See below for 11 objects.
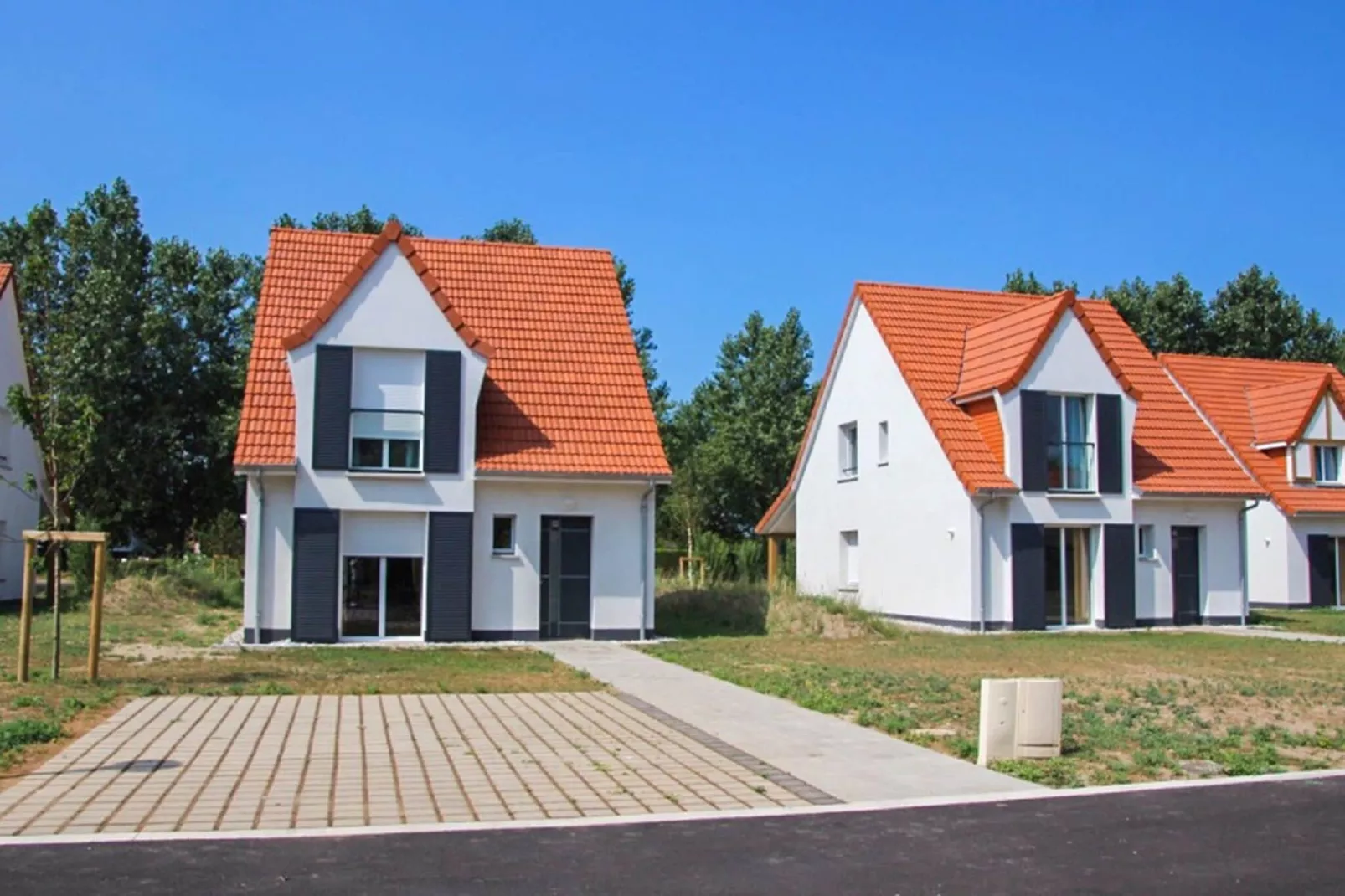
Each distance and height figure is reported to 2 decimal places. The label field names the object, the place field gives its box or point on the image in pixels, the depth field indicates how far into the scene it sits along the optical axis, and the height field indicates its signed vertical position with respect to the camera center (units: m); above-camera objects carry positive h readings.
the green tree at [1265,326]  54.06 +9.47
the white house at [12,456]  31.23 +1.99
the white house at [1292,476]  35.53 +2.09
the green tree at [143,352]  36.91 +5.47
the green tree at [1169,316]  53.31 +9.67
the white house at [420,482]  22.44 +1.05
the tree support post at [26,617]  14.94 -0.94
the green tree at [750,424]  52.06 +4.94
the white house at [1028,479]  26.84 +1.50
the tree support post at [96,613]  15.21 -0.90
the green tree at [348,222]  43.53 +10.69
